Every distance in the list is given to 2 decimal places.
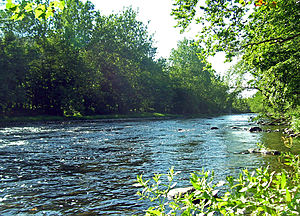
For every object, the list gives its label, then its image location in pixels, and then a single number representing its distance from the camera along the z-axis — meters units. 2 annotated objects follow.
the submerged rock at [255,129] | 28.31
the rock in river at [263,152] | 13.90
